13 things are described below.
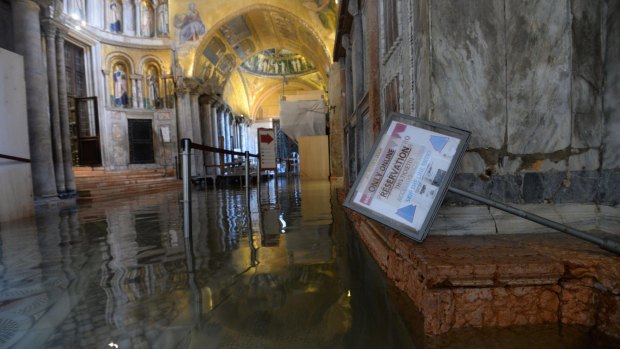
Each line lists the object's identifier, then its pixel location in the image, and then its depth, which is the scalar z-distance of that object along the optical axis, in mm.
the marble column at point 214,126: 19891
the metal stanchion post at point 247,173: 5527
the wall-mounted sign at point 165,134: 16672
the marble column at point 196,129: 17547
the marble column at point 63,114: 9484
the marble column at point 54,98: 9109
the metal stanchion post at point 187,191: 3060
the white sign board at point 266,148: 8742
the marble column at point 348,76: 6258
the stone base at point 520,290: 1349
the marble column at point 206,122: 19516
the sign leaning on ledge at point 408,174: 1635
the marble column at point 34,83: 7367
